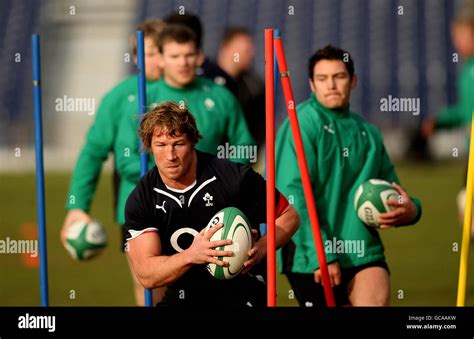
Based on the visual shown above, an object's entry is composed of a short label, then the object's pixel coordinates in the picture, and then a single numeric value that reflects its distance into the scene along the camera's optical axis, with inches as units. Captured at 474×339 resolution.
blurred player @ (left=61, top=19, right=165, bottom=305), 533.6
